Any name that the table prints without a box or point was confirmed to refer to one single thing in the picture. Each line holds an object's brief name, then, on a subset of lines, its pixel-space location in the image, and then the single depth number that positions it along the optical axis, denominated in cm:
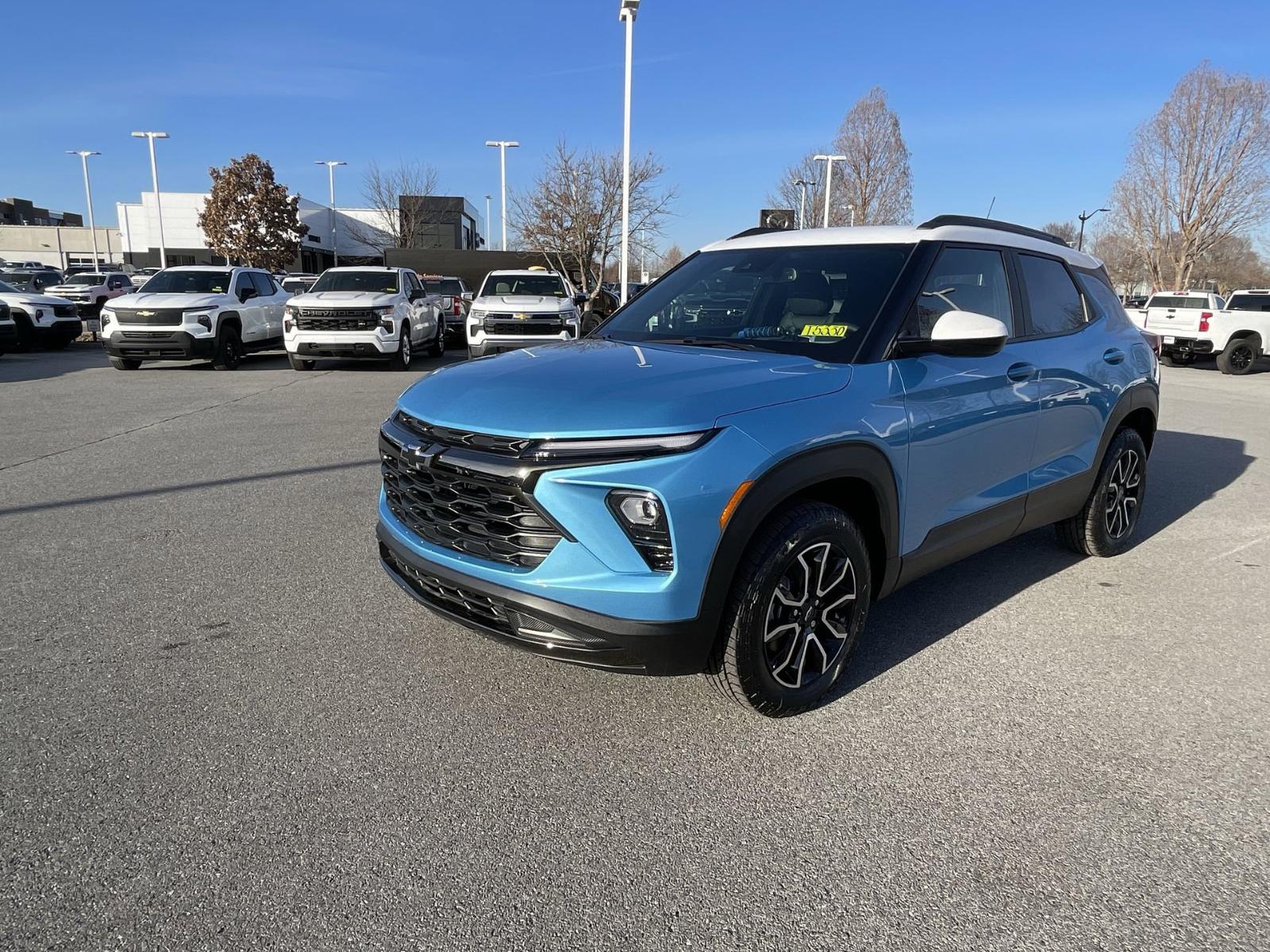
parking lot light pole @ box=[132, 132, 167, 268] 4719
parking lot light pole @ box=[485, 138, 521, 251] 4066
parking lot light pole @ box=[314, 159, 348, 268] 5534
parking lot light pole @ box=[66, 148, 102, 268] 5906
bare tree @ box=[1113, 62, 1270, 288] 4203
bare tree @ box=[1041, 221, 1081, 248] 7322
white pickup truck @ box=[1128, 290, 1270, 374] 1892
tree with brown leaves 5297
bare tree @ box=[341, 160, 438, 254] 5359
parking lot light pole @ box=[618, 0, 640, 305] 2150
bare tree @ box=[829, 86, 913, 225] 4675
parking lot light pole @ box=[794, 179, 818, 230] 4320
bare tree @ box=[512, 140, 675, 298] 3088
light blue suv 267
